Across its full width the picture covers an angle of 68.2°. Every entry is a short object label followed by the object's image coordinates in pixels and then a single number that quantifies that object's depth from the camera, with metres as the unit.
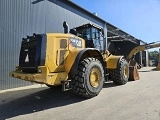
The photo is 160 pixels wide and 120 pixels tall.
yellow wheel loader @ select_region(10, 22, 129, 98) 3.62
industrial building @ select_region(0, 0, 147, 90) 5.63
